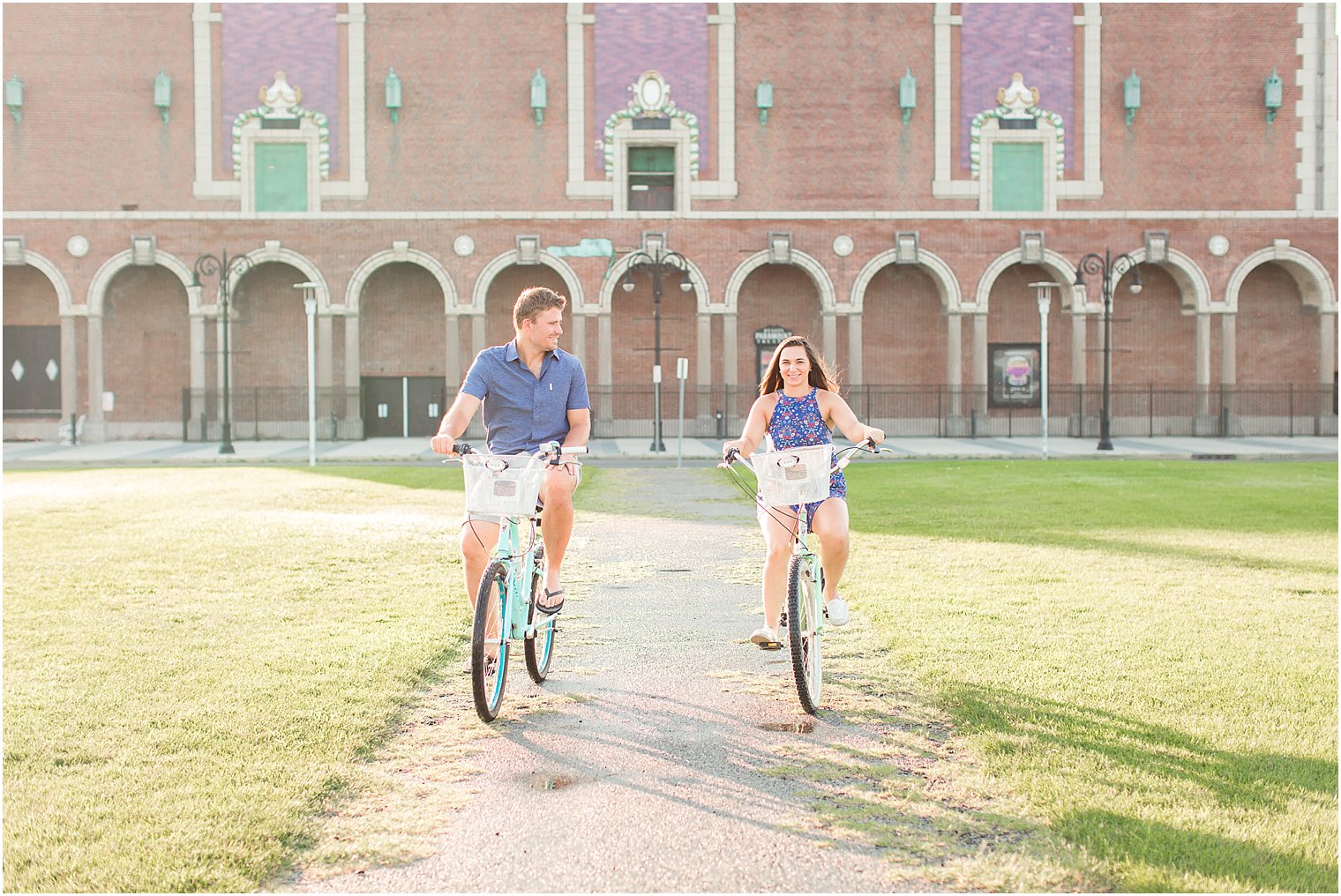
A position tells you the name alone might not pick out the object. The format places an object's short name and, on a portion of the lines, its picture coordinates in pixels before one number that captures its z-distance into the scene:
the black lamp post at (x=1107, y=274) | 31.84
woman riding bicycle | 6.49
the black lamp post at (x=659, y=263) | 35.94
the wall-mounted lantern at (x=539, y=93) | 37.97
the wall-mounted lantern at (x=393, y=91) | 37.84
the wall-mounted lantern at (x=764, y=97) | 38.28
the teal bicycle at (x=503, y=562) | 5.86
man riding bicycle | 6.38
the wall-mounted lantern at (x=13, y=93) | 37.72
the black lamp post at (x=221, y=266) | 36.01
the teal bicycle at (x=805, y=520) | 6.07
